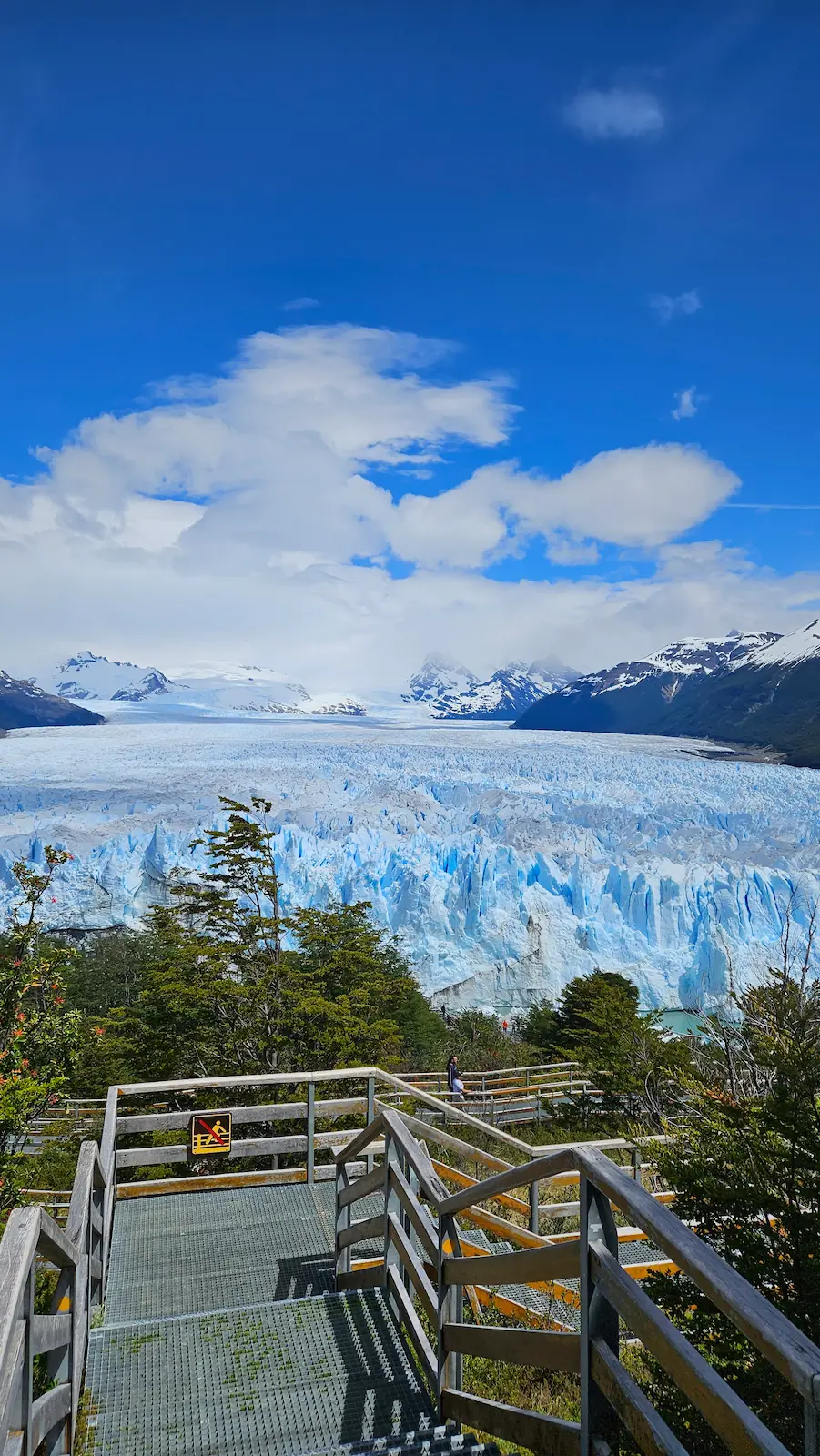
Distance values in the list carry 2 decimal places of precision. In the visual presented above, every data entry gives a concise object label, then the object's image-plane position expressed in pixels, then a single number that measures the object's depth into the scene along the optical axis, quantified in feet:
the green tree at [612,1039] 48.65
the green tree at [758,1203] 11.73
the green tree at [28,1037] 23.89
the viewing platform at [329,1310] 6.18
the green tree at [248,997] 51.85
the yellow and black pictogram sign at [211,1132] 19.10
